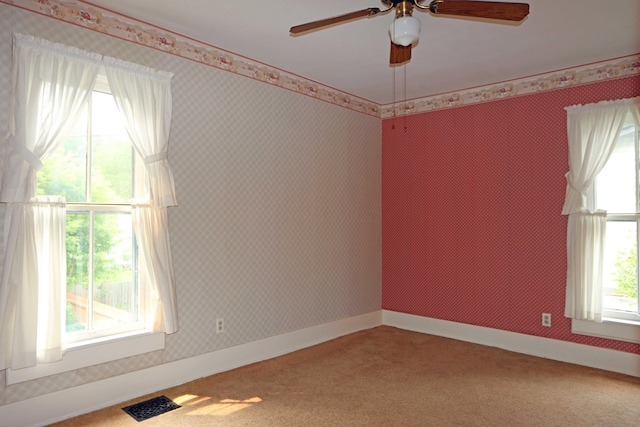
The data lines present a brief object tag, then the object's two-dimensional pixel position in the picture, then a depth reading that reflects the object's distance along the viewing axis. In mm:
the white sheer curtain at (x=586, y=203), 3693
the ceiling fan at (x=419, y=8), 2035
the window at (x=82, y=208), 2484
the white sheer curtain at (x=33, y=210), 2443
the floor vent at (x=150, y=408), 2752
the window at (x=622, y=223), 3656
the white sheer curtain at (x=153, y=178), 3012
